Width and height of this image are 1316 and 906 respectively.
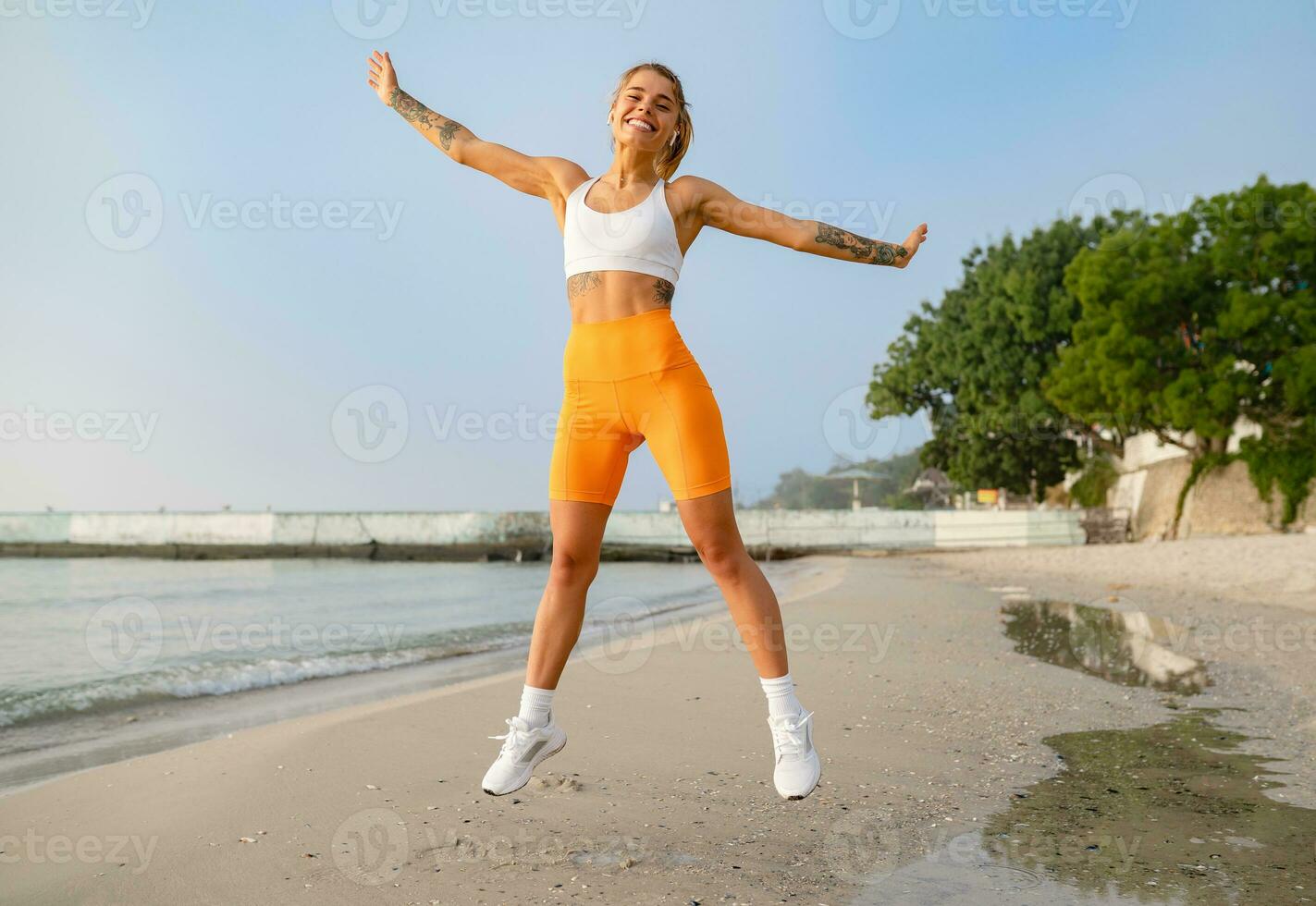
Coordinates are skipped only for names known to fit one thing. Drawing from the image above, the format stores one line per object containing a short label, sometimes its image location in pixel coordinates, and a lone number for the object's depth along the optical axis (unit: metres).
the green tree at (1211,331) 25.36
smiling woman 2.85
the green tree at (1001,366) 33.00
